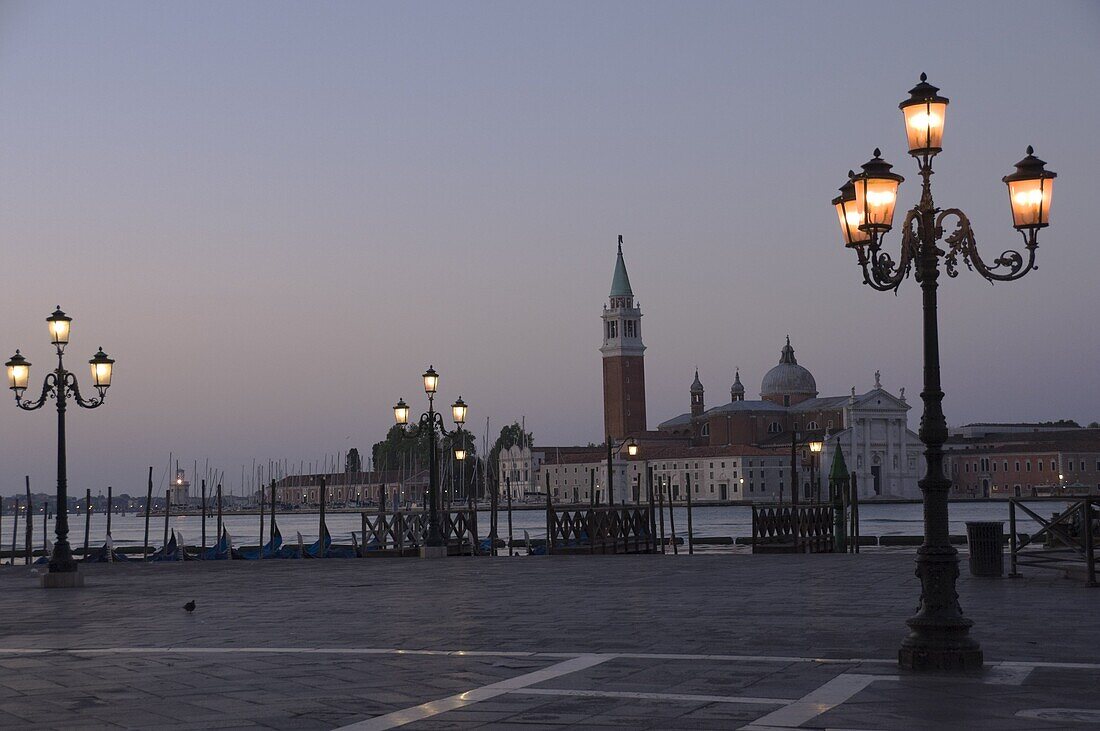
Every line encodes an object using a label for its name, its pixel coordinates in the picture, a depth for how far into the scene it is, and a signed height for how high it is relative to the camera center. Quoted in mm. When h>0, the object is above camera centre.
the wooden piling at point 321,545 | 35000 -1713
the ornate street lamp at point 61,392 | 19125 +1396
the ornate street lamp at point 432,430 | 28406 +1098
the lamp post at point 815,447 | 43500 +826
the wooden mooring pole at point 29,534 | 43294 -1630
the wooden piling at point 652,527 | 37094 -1500
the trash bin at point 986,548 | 16500 -988
